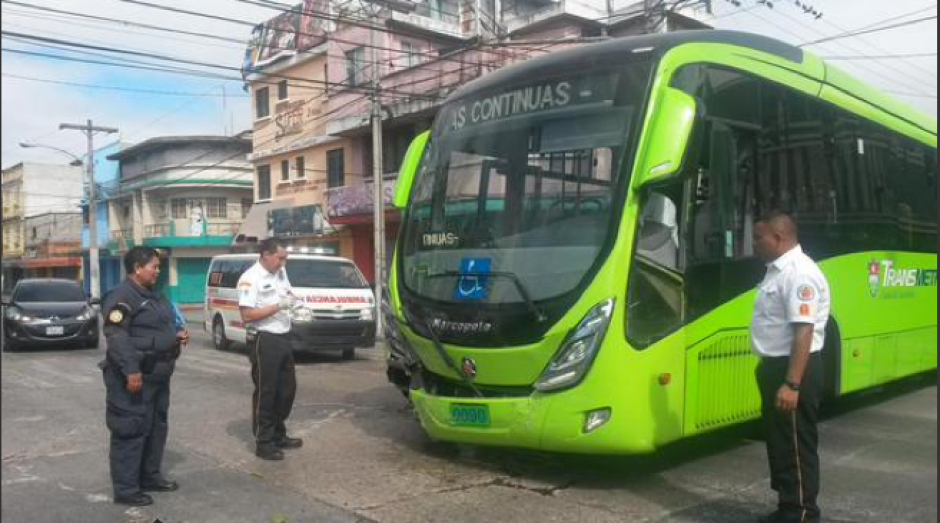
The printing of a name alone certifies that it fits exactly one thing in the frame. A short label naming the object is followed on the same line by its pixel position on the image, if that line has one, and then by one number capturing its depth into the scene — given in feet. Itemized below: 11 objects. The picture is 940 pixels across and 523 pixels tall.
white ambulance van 46.16
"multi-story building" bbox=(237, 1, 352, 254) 99.86
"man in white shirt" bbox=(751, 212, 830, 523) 14.89
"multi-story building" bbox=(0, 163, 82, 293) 192.95
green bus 17.80
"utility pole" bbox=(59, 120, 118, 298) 112.16
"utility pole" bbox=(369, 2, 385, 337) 65.57
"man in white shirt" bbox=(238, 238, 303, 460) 22.07
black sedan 53.52
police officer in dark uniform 17.44
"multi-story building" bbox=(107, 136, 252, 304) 137.08
